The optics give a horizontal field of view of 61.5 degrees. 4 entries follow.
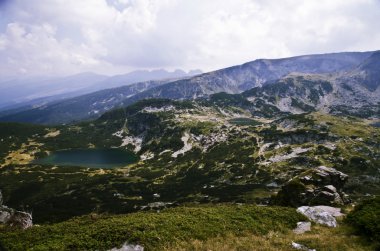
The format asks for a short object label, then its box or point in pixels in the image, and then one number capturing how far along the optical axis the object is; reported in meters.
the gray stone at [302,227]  28.19
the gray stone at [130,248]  23.48
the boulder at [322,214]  30.34
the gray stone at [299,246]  23.73
